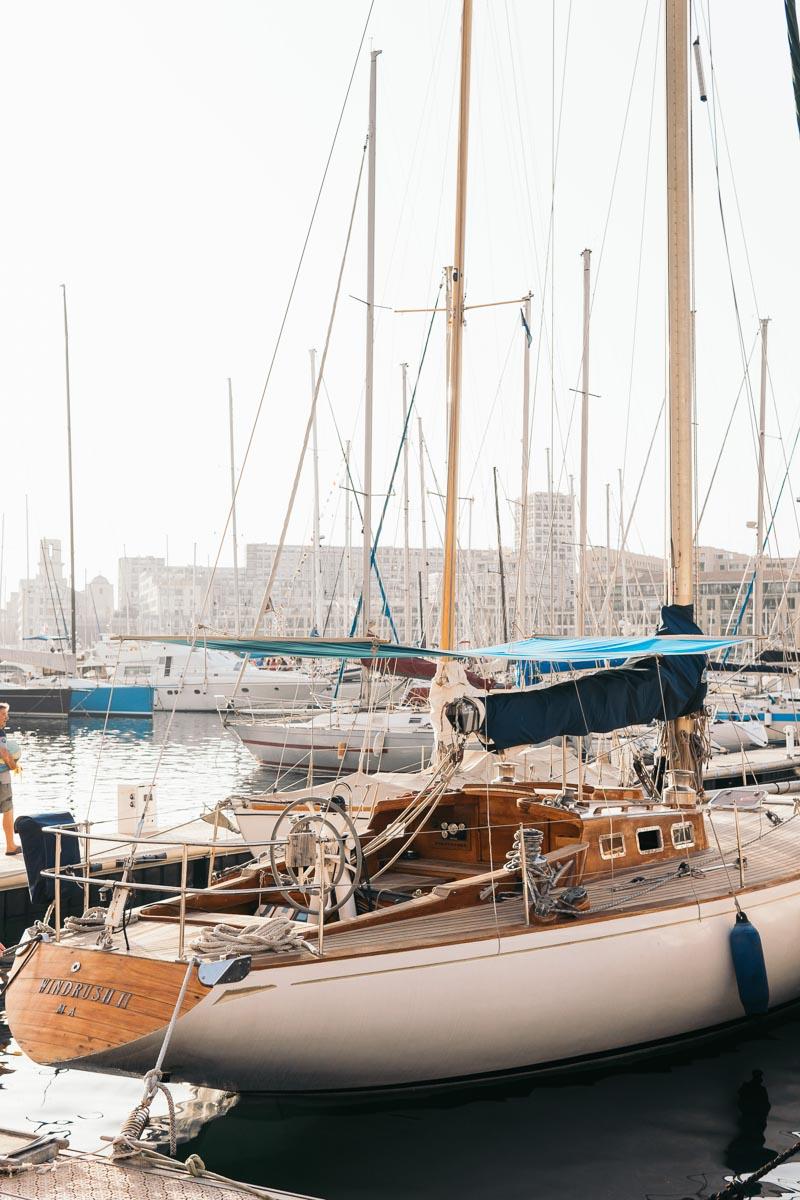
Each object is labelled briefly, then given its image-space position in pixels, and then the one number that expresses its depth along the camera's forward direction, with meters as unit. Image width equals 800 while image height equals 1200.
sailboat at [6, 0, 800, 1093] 7.57
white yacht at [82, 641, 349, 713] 48.41
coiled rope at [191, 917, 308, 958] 7.67
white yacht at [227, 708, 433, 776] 30.31
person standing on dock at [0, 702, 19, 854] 14.19
